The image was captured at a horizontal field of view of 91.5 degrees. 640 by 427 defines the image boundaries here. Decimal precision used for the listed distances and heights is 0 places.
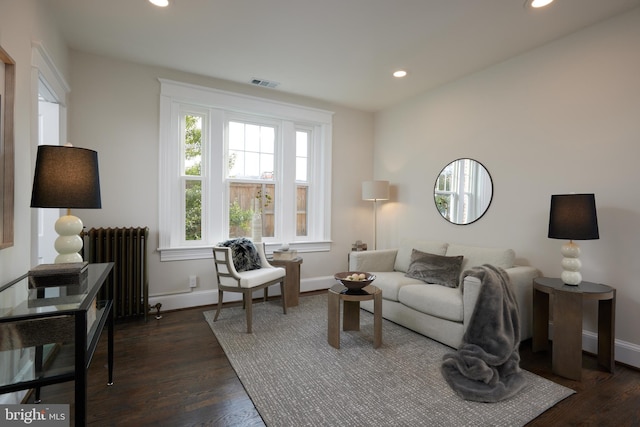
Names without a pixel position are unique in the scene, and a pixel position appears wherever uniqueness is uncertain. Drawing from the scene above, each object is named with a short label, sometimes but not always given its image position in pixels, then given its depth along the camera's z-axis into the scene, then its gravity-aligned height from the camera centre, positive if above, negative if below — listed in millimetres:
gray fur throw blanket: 2016 -979
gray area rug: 1778 -1162
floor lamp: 4309 +296
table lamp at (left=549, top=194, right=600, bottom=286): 2311 -73
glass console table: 1139 -519
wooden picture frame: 1629 +290
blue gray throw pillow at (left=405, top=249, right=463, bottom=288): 3082 -585
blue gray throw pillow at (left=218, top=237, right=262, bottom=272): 3371 -496
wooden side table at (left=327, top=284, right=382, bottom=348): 2635 -843
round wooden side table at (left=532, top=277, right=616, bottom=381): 2219 -804
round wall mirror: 3400 +251
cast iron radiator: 3004 -531
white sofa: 2570 -744
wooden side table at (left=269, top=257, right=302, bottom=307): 3721 -825
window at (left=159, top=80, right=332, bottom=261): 3617 +492
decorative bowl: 2672 -619
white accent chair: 3062 -697
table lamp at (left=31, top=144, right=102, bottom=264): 1683 +112
